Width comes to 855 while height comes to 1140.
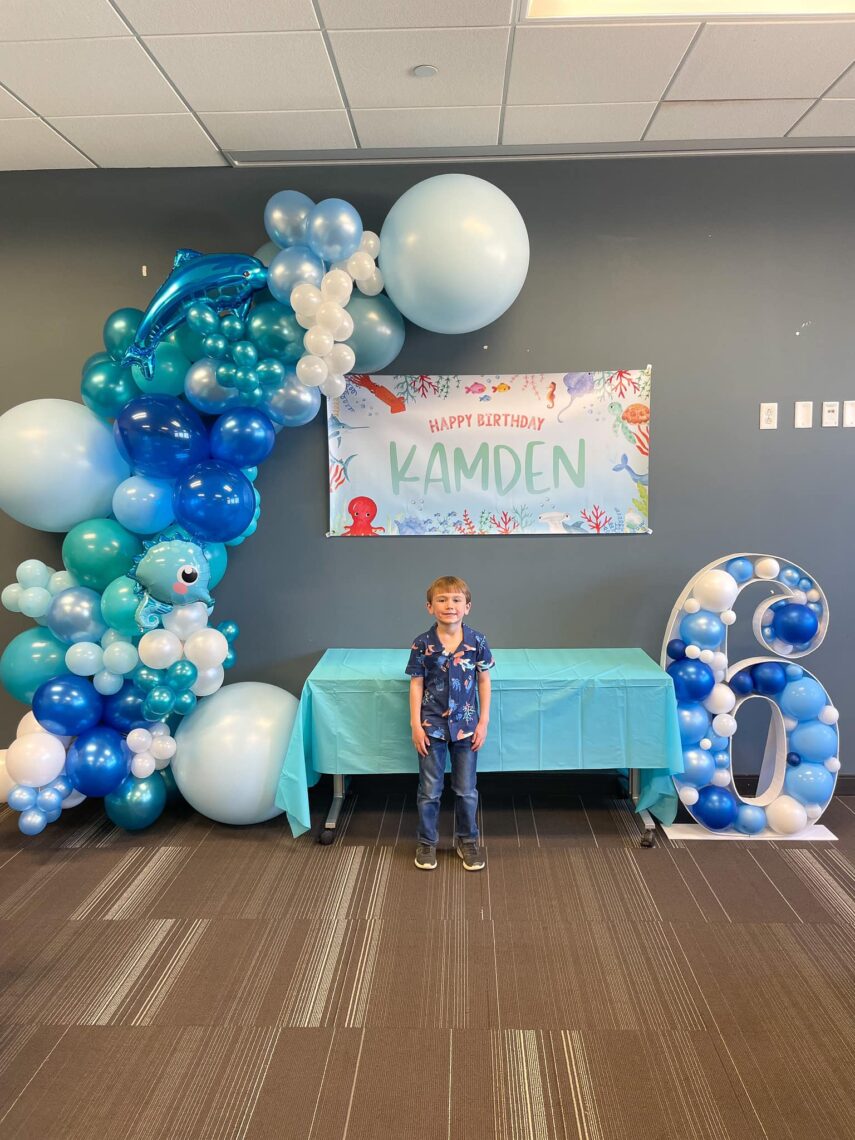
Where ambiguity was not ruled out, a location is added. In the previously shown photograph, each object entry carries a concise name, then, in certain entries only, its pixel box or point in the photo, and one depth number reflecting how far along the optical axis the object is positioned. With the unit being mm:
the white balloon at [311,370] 2809
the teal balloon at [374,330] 2953
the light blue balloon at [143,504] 2840
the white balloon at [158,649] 2803
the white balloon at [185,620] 2865
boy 2883
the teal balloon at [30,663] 3016
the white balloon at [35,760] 2873
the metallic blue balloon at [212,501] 2764
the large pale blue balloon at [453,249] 2730
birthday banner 3363
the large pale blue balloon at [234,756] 2975
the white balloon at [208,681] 2975
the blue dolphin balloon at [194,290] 2812
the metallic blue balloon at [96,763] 2896
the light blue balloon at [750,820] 3008
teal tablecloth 2990
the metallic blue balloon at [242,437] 2854
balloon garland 2779
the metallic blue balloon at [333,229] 2742
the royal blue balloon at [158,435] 2770
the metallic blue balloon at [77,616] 2902
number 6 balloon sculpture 3000
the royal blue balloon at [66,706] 2869
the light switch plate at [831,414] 3357
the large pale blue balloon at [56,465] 2861
